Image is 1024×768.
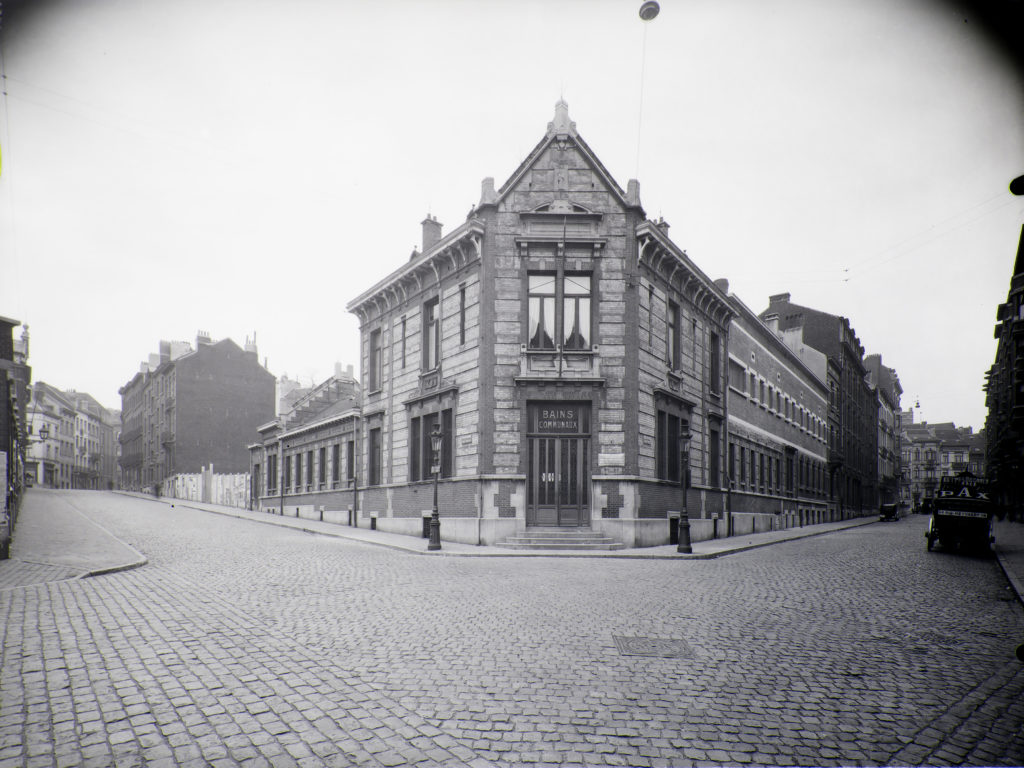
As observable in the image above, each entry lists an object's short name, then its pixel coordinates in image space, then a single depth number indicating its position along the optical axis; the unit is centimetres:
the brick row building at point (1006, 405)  1337
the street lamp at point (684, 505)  1727
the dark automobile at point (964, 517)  1767
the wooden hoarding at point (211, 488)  4606
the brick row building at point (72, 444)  6488
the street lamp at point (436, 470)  1712
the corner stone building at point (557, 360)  1912
